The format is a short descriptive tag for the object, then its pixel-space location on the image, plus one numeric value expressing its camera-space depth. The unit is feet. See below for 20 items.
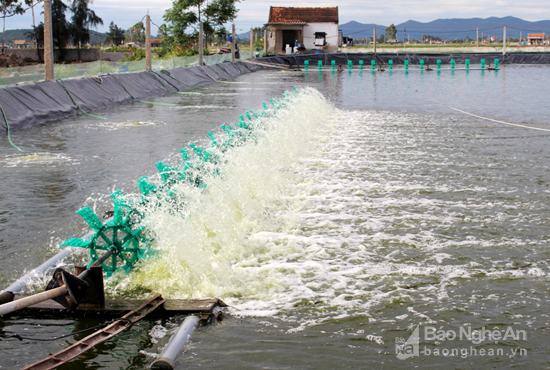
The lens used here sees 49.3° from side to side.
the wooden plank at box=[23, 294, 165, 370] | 15.71
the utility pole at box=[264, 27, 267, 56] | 244.18
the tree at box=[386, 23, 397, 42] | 583.99
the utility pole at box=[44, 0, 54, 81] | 70.69
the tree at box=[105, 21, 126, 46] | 423.23
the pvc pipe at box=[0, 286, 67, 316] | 16.87
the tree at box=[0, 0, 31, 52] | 222.89
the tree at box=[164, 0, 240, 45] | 230.07
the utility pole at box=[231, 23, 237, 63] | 173.92
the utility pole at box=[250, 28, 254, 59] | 213.13
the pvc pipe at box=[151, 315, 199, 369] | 15.88
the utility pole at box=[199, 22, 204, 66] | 140.56
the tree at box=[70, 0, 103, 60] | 282.97
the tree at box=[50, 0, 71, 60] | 245.65
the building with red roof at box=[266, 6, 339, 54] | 271.28
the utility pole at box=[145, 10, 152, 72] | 106.73
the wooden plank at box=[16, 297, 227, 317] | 19.02
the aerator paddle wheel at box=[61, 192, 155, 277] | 21.76
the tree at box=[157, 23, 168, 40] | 235.20
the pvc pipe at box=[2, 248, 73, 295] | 20.48
